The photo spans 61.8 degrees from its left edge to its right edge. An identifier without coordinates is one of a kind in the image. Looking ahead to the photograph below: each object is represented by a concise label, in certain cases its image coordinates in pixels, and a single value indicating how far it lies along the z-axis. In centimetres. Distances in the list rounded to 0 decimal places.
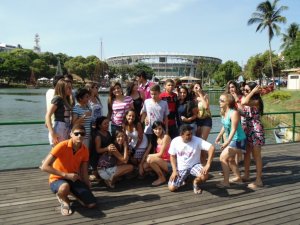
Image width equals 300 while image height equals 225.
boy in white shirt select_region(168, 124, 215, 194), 339
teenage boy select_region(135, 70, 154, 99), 417
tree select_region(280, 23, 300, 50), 3419
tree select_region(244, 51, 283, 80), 4205
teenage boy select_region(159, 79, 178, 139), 410
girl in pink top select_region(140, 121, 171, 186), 364
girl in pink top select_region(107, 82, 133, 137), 373
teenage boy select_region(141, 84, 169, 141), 380
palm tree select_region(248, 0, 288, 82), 3108
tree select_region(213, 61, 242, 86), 5795
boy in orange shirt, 289
